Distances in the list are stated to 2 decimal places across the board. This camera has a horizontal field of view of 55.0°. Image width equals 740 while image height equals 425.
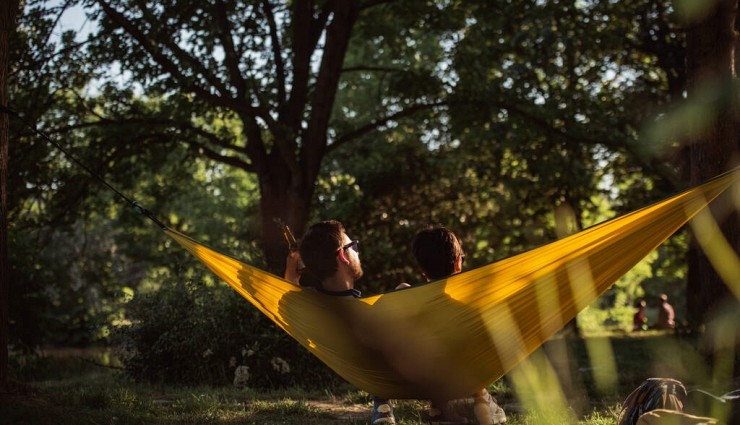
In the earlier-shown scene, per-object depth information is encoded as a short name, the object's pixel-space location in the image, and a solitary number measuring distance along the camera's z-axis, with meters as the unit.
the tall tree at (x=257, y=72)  7.60
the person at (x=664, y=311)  10.75
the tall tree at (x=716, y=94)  5.75
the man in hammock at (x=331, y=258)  3.87
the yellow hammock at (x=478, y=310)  3.40
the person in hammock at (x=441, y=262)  3.63
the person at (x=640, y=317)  11.99
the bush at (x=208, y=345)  6.47
